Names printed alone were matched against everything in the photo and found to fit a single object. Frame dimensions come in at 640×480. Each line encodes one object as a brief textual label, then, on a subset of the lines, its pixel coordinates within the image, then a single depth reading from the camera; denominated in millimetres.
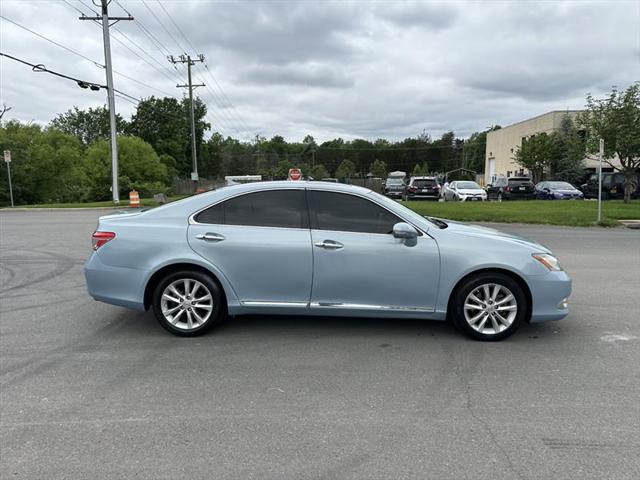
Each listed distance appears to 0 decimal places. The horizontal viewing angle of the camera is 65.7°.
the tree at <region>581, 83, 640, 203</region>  20953
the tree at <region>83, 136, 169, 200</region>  42594
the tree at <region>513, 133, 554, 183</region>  40625
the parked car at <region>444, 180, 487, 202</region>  28356
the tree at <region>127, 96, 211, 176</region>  67906
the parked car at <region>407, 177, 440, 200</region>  27781
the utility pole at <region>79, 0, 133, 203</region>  25609
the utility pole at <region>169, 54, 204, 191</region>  41188
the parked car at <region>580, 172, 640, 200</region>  29062
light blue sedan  4859
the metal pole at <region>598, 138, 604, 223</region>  15819
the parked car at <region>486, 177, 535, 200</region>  30969
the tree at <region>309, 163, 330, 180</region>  72012
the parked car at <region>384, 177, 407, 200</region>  31959
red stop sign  22372
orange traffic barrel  25750
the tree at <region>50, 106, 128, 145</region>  90025
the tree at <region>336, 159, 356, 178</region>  96375
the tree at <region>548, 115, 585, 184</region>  38531
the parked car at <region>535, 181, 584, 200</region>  29656
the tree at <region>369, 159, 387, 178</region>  99625
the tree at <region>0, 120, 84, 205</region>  34562
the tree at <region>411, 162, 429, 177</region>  95638
